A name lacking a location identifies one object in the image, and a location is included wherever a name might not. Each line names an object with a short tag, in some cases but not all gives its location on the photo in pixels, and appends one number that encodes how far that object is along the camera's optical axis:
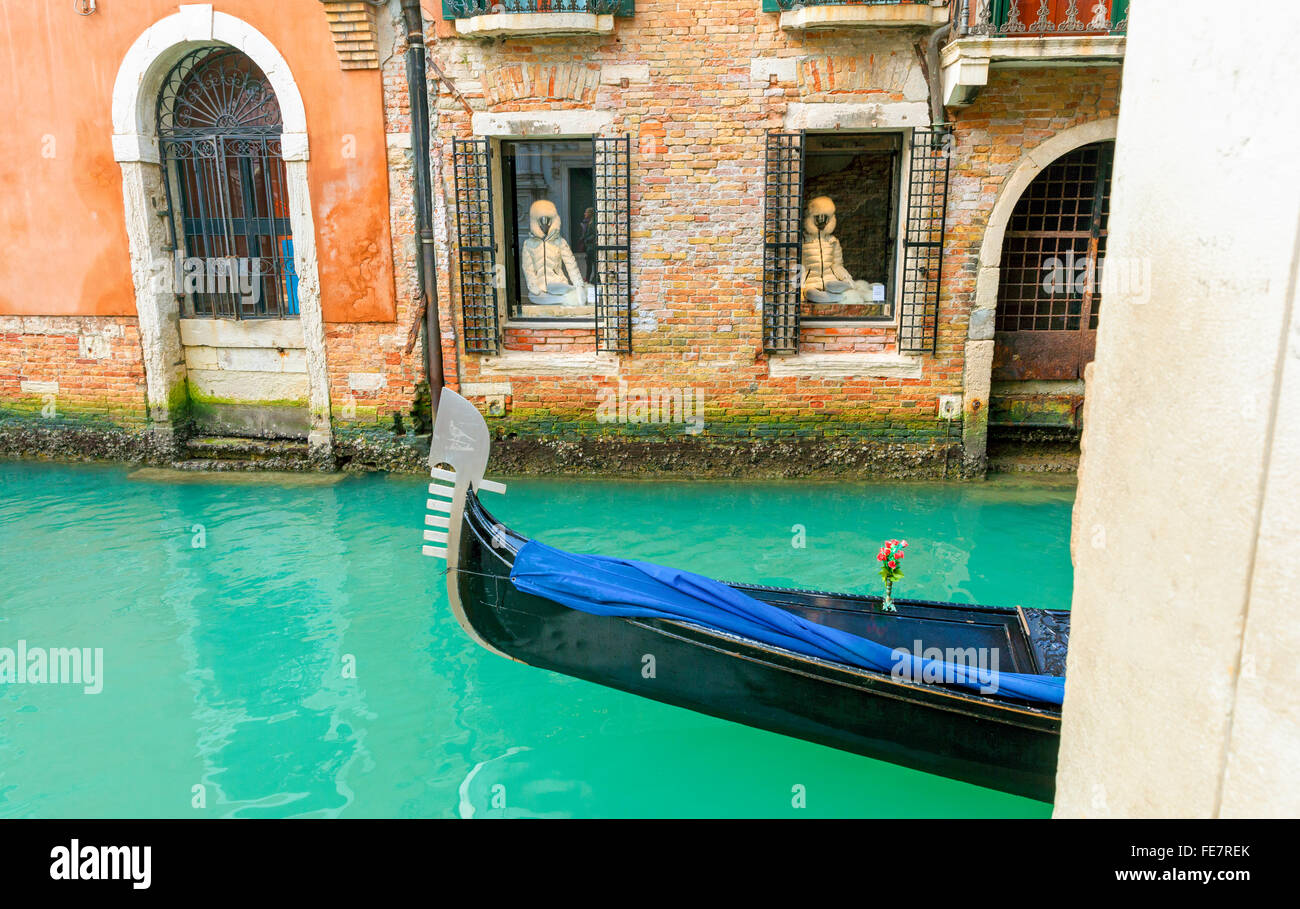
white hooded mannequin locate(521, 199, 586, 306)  7.49
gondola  3.21
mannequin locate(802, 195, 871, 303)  7.25
